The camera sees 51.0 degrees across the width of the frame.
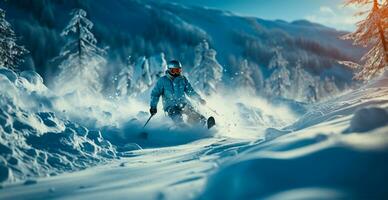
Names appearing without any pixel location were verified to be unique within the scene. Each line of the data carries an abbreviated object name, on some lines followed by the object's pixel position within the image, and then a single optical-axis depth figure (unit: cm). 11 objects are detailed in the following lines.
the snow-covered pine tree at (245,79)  6575
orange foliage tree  2197
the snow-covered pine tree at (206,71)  4809
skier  1116
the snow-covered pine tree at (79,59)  3505
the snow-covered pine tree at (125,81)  5338
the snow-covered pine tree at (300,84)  7419
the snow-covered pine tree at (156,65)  4340
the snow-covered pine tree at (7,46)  2789
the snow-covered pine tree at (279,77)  6372
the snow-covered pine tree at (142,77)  5141
